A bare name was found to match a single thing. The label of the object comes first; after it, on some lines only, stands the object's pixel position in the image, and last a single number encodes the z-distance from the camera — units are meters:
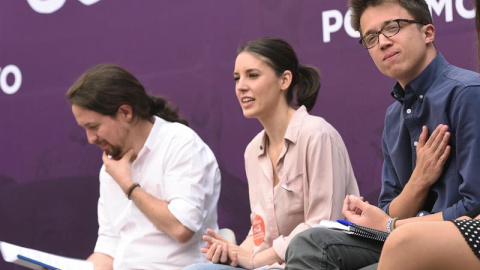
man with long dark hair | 7.16
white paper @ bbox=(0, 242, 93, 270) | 6.18
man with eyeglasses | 4.99
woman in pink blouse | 6.23
